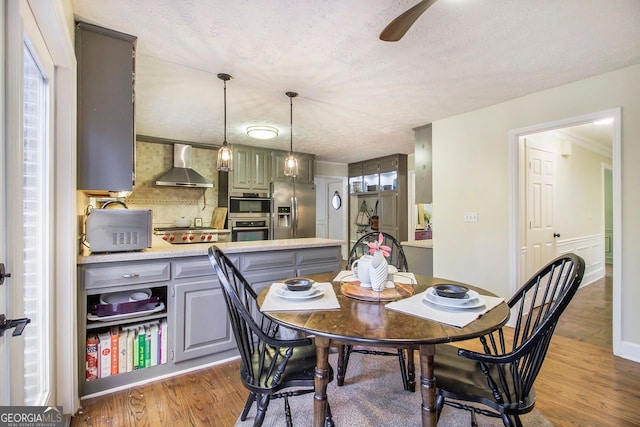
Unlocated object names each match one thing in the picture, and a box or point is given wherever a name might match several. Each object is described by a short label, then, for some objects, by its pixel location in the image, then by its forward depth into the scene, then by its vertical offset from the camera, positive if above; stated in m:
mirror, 7.07 +0.31
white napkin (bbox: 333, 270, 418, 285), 1.86 -0.41
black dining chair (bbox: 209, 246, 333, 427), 1.26 -0.69
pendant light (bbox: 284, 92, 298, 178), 2.87 +0.46
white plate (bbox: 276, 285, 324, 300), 1.44 -0.39
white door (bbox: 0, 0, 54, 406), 0.93 +0.02
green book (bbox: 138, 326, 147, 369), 2.01 -0.88
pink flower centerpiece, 1.56 -0.29
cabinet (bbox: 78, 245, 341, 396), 1.85 -0.68
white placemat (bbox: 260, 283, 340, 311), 1.36 -0.41
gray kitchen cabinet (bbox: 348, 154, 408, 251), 5.72 +0.45
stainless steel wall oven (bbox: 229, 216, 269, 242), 5.07 -0.24
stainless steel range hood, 4.67 +0.64
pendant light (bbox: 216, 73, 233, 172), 2.54 +0.48
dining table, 1.08 -0.43
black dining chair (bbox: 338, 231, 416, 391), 1.95 -0.99
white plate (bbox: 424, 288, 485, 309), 1.32 -0.39
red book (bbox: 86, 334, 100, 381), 1.85 -0.88
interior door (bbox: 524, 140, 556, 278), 3.62 +0.07
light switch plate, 3.44 -0.03
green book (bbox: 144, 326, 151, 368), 2.03 -0.90
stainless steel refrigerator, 5.36 +0.08
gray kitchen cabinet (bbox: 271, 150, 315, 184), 5.48 +0.88
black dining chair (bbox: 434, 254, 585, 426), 1.12 -0.69
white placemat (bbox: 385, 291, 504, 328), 1.20 -0.42
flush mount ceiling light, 3.74 +1.03
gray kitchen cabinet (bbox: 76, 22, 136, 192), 1.83 +0.66
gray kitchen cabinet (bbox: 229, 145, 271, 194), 5.09 +0.76
